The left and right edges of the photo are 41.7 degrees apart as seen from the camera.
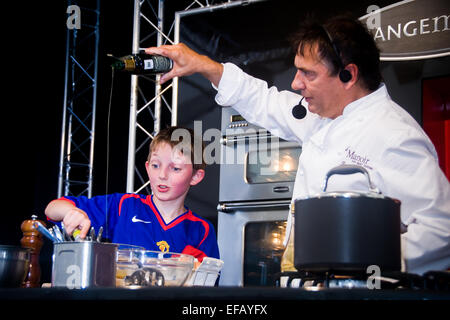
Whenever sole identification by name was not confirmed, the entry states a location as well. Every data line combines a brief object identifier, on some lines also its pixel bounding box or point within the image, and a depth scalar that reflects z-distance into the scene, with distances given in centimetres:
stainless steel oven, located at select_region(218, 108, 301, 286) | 299
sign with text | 278
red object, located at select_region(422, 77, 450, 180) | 281
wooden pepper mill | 165
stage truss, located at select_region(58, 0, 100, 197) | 460
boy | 214
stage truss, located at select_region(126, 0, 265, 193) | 336
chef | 138
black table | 73
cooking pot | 97
